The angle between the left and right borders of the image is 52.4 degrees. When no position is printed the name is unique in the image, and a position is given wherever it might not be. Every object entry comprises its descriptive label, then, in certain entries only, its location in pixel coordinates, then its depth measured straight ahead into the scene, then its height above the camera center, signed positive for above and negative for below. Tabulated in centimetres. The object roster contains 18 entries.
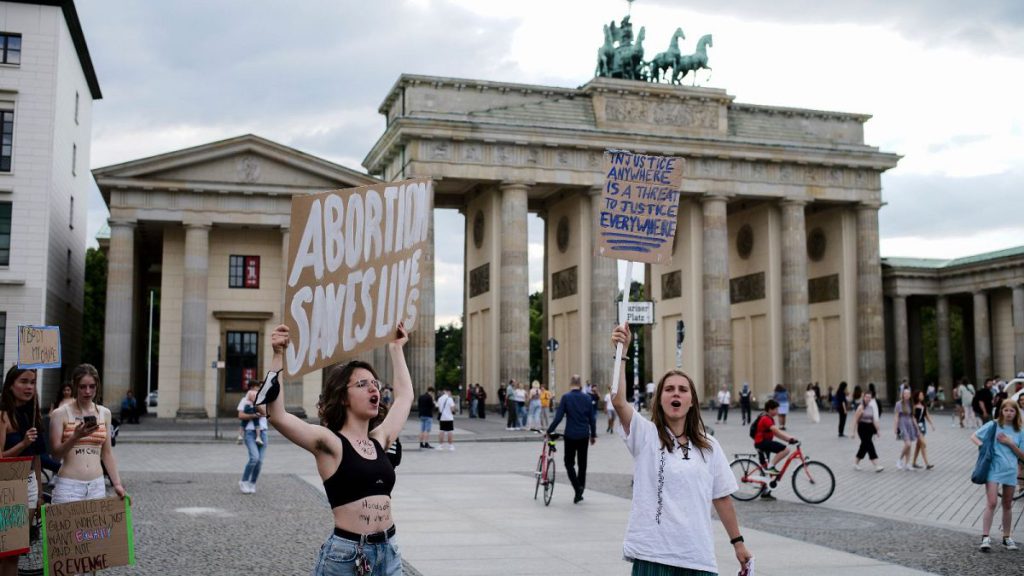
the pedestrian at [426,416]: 2935 -127
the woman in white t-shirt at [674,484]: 558 -63
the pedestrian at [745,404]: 4203 -138
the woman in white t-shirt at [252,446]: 1712 -122
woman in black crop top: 489 -45
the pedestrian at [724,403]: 4309 -138
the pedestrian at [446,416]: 2922 -127
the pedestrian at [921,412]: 2515 -110
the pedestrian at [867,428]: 2217 -125
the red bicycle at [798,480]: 1661 -178
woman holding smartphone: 823 -57
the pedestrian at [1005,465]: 1163 -109
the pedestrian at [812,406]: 4156 -147
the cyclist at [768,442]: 1697 -119
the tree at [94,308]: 7450 +475
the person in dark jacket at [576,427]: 1623 -88
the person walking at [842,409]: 3318 -129
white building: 3750 +806
